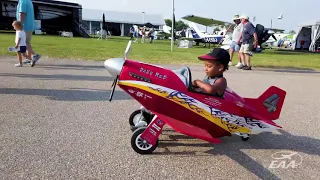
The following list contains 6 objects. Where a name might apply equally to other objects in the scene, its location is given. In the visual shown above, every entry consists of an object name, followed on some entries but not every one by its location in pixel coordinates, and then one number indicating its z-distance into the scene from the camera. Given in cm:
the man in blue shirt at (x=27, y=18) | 817
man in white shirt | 1135
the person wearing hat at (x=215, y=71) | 343
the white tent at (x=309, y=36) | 3453
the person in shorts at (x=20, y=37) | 779
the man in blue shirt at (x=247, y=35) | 1099
